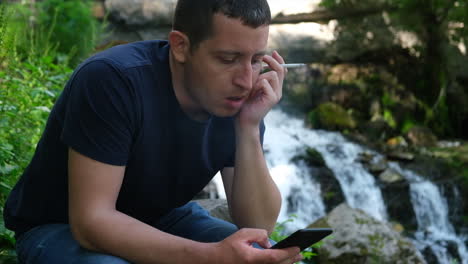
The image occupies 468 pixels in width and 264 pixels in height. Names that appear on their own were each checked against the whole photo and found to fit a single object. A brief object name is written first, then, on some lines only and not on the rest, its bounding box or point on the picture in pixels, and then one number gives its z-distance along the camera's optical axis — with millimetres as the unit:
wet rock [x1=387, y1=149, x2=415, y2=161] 8922
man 1920
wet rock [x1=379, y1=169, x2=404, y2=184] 8297
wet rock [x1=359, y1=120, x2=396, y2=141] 10195
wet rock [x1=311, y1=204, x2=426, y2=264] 5051
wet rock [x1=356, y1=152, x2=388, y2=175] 8523
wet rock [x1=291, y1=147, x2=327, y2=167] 8617
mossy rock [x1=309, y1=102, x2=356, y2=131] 10320
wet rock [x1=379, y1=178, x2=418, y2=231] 8031
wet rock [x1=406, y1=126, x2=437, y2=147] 10117
